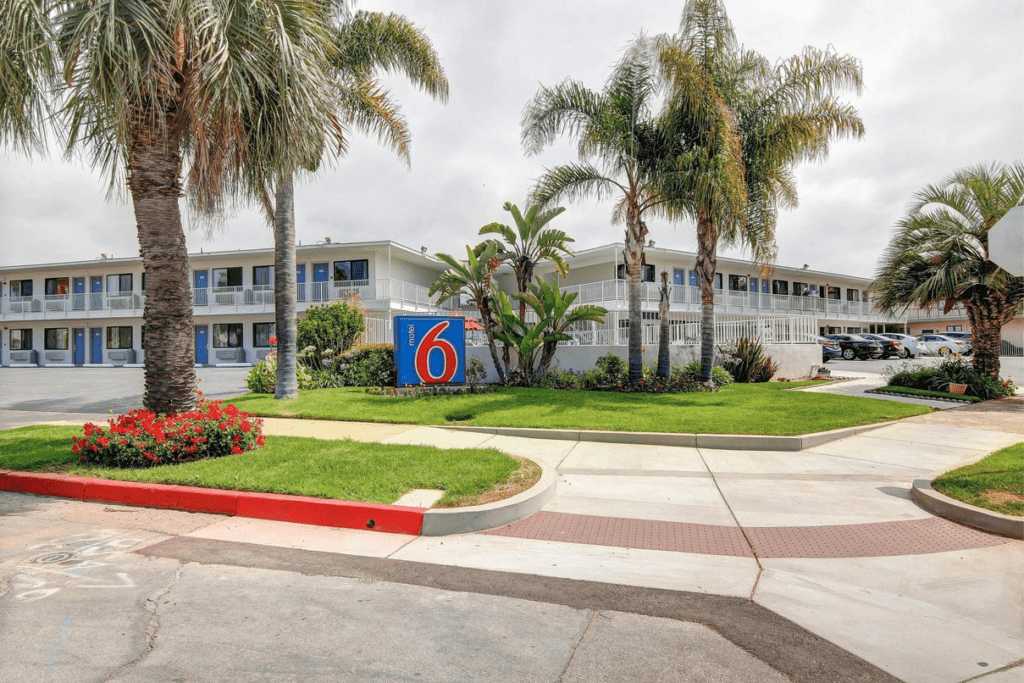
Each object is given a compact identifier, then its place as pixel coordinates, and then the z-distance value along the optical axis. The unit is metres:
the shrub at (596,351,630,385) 15.64
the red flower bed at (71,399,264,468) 6.67
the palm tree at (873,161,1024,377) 14.20
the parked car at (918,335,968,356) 32.66
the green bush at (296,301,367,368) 16.45
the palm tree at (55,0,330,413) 6.18
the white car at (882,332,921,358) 33.03
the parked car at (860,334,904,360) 31.81
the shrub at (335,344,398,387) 15.52
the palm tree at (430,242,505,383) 15.05
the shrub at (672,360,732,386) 15.85
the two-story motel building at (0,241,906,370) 30.50
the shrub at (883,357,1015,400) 13.81
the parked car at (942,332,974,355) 36.37
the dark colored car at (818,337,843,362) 31.33
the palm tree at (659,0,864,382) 13.58
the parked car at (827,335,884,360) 31.61
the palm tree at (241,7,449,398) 13.23
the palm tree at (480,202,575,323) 15.28
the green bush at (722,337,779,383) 17.56
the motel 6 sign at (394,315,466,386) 13.42
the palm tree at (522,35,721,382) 14.68
